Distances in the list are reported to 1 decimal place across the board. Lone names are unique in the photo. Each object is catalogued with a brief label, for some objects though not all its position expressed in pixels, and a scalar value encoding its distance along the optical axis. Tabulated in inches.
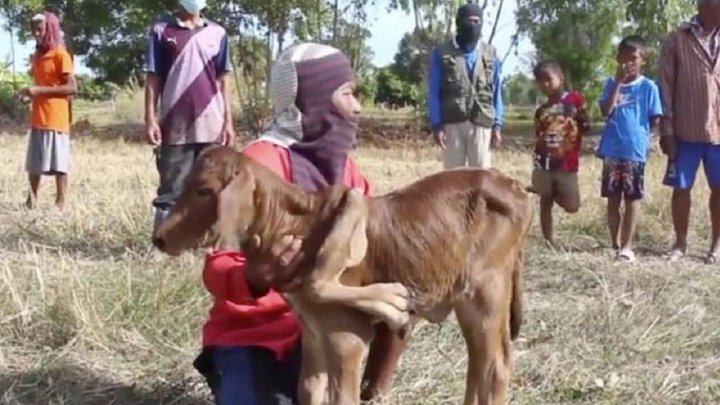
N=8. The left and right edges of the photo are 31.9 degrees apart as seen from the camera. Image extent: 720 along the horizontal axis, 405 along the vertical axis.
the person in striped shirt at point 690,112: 320.2
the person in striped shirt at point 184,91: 289.1
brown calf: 127.9
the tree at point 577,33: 992.2
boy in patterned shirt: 335.0
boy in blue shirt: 326.3
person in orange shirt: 382.3
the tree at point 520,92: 1753.6
